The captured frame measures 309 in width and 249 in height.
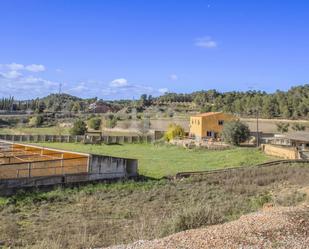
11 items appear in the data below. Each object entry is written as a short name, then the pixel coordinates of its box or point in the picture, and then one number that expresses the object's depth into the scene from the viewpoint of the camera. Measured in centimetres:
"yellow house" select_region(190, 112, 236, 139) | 6425
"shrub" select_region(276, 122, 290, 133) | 8304
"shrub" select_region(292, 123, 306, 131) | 7981
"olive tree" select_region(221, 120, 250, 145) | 5547
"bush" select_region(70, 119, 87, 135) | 7462
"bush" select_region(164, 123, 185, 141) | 6765
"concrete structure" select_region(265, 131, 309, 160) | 5250
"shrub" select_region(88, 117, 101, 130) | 9138
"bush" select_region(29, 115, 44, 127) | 10521
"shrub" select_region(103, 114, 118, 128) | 9831
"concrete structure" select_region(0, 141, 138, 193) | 2500
